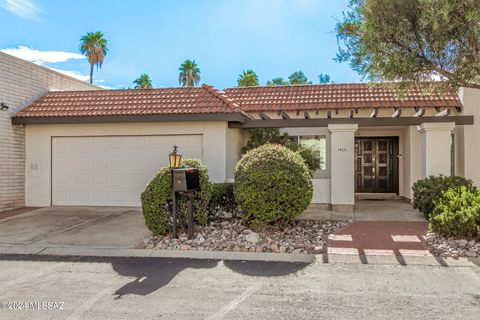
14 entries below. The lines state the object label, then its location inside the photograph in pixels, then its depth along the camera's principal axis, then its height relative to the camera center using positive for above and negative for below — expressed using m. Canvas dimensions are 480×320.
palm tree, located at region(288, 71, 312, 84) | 46.04 +9.95
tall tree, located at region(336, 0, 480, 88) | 7.32 +2.45
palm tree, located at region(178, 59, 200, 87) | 42.19 +9.53
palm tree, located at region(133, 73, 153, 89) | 41.75 +8.51
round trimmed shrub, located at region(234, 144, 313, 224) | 8.10 -0.54
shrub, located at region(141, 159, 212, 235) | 8.07 -0.89
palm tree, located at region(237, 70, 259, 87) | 35.97 +7.54
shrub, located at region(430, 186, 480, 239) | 7.16 -1.01
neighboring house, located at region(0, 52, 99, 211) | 11.92 +1.13
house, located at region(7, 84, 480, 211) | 11.45 +0.86
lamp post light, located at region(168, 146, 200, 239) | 7.82 -0.45
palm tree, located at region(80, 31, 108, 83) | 38.91 +11.35
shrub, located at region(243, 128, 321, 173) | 13.15 +0.70
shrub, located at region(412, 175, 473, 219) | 9.49 -0.64
